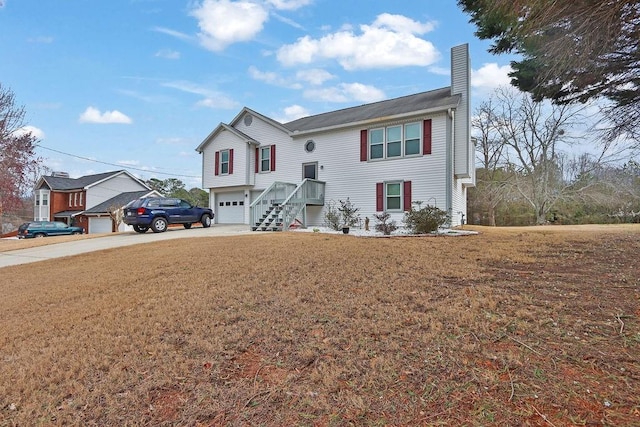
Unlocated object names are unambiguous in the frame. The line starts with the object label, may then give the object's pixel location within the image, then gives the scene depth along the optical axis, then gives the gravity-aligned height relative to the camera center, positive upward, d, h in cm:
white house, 1344 +287
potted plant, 1388 +19
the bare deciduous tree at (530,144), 2528 +599
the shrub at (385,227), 1157 -22
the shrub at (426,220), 1071 +3
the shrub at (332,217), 1332 +16
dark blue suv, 1465 +31
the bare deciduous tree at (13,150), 1969 +412
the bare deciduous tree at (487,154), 2738 +568
